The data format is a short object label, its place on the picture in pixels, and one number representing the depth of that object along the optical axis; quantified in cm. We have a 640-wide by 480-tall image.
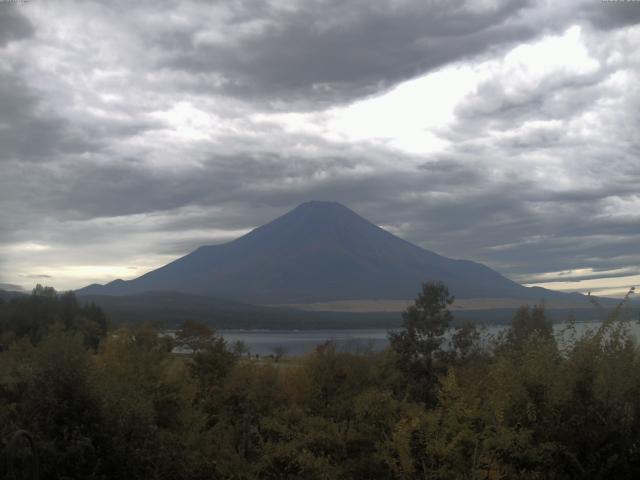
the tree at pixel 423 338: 4103
